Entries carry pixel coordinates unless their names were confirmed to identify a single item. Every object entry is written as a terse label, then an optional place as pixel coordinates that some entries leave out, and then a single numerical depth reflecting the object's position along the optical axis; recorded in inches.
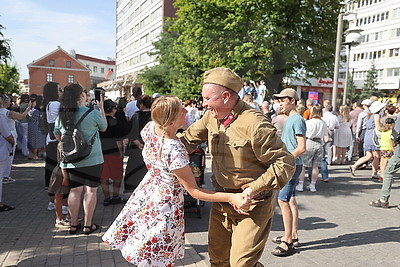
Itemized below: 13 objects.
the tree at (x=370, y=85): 2086.6
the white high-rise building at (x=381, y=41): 2096.5
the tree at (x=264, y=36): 843.4
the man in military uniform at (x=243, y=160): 88.4
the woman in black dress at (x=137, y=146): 220.2
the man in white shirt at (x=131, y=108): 295.1
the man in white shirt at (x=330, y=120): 401.5
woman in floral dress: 96.6
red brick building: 3034.0
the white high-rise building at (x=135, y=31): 2235.5
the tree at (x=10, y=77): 1576.5
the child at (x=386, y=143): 293.1
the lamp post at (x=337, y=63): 503.4
